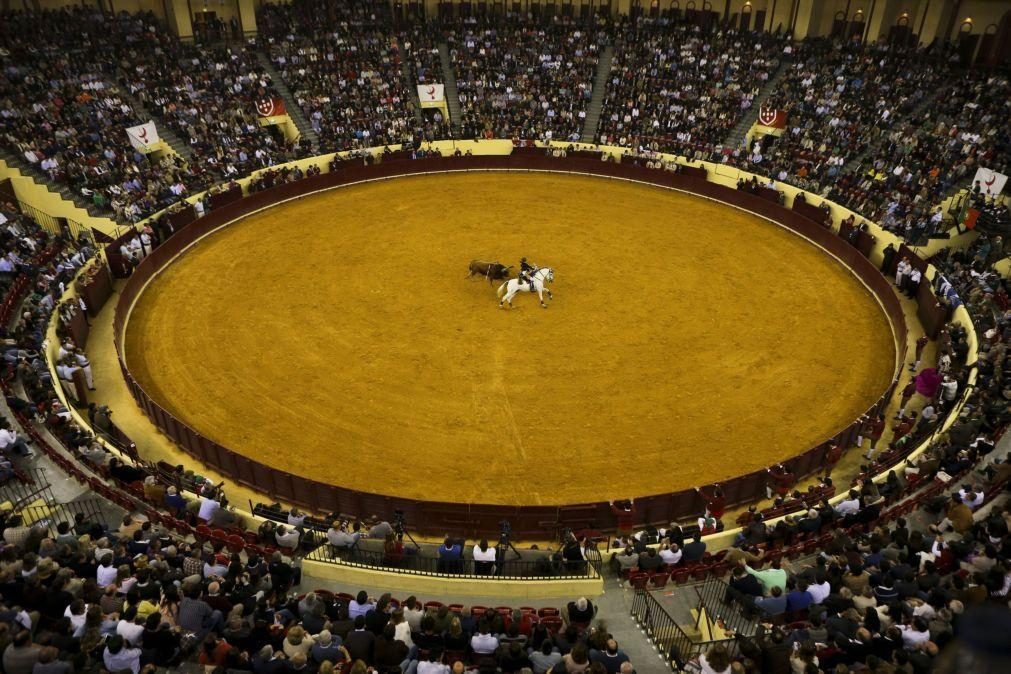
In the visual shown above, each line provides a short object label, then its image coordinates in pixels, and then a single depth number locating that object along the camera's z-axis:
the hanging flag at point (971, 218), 30.19
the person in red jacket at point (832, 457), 20.20
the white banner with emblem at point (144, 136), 35.91
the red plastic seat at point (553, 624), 13.04
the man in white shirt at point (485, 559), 15.38
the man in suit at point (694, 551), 15.38
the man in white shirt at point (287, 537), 15.83
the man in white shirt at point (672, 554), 15.20
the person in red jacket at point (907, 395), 22.28
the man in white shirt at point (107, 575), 12.57
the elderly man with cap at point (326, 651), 10.98
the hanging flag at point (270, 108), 41.50
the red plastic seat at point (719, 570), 15.09
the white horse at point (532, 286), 27.81
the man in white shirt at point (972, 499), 15.64
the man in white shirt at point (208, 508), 16.53
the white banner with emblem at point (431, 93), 45.12
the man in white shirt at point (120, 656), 10.58
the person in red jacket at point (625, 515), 17.58
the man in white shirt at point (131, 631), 11.11
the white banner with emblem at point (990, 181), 30.61
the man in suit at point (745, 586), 13.57
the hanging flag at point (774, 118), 40.38
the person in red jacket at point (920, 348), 24.81
